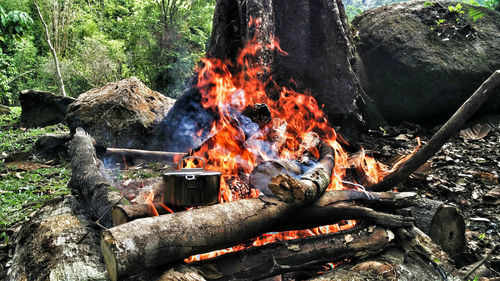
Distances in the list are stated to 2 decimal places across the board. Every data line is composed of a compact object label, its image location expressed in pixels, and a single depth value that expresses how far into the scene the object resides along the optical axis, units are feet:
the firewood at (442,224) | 9.25
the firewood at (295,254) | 6.29
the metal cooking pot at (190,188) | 7.16
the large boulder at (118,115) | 20.62
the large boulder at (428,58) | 19.74
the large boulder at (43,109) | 33.04
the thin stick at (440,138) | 11.14
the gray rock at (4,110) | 43.94
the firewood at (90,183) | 8.96
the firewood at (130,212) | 6.79
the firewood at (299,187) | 7.24
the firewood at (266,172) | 9.45
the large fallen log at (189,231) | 5.30
